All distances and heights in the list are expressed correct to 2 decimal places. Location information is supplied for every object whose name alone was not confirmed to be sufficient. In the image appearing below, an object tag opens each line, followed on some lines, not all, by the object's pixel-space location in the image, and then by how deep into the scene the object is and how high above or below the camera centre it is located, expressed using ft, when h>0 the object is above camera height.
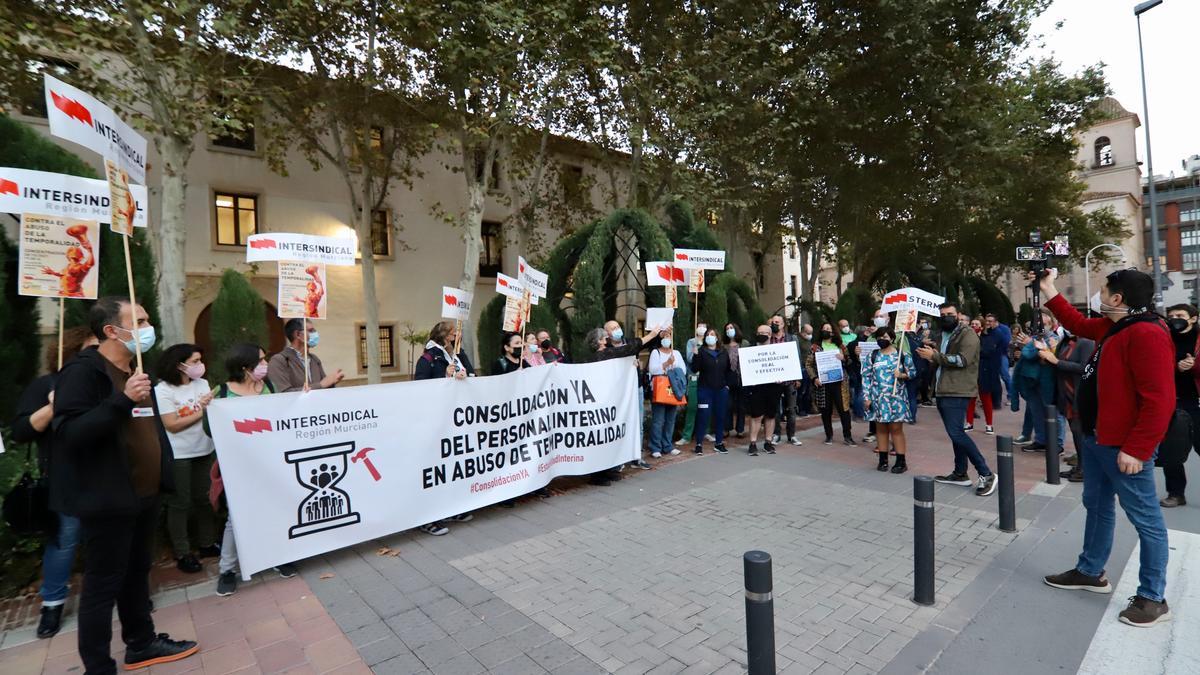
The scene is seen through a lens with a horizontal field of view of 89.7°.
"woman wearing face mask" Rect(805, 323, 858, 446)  31.24 -2.81
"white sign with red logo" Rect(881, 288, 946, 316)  26.91 +1.68
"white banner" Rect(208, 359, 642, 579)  14.93 -2.79
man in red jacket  11.89 -1.92
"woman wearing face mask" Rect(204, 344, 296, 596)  14.66 -0.64
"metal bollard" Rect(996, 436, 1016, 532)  17.28 -4.35
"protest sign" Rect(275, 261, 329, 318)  17.06 +2.10
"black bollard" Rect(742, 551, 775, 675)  8.48 -3.93
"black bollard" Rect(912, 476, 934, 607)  12.82 -4.36
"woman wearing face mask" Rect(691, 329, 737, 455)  29.48 -1.67
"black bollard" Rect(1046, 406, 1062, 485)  22.54 -4.49
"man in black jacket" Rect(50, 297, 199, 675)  9.59 -1.50
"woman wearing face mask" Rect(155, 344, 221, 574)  14.78 -2.02
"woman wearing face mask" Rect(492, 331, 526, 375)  25.02 -0.07
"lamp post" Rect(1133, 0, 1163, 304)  61.72 +23.35
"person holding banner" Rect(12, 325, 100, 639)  11.91 -3.72
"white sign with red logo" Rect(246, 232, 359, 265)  16.87 +3.30
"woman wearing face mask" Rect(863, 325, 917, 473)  23.81 -2.28
